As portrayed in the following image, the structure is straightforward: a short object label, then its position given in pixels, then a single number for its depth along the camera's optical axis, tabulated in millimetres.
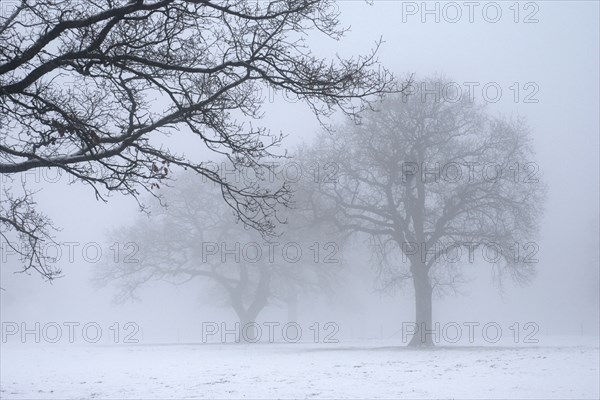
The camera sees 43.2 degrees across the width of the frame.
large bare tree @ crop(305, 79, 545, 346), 32656
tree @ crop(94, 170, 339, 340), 45781
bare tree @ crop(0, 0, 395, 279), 10781
